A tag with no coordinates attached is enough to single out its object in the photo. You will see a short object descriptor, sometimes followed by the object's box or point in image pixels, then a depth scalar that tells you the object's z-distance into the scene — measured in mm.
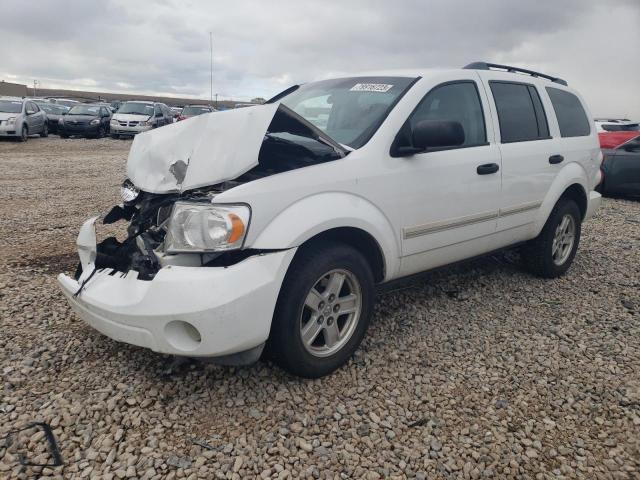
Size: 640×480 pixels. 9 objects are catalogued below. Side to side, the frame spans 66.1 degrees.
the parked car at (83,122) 20469
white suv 2400
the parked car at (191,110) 23028
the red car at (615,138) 9820
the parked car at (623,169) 9625
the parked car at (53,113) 21531
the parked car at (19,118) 16750
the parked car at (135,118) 20406
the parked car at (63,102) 30194
